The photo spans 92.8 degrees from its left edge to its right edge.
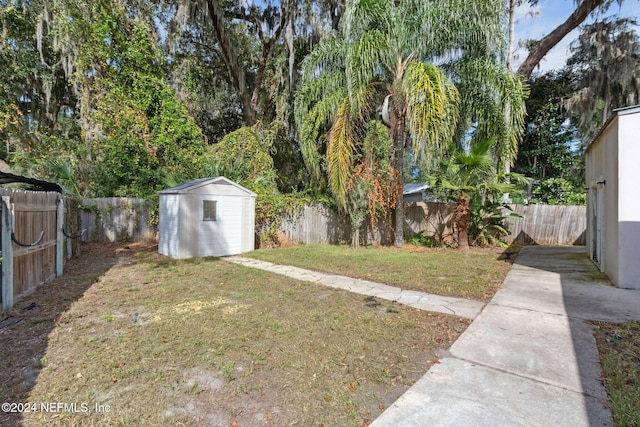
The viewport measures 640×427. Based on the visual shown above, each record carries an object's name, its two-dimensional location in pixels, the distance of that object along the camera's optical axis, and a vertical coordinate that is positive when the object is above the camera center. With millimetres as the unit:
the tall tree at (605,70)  12828 +6504
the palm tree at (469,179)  8781 +1210
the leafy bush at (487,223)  9857 -192
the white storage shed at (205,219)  7777 -106
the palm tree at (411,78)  7879 +3995
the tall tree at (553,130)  14929 +4440
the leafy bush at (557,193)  12438 +1136
